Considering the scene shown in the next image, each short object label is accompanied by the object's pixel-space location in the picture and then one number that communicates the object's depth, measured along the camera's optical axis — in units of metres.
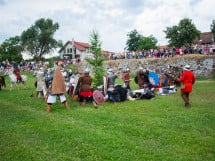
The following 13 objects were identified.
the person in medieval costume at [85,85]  7.75
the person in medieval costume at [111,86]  8.39
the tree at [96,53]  11.09
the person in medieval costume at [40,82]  9.31
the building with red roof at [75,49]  41.98
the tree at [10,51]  40.44
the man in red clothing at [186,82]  7.30
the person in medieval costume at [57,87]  6.99
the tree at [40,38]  40.36
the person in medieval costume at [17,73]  12.75
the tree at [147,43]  40.15
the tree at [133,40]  44.74
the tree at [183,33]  27.88
